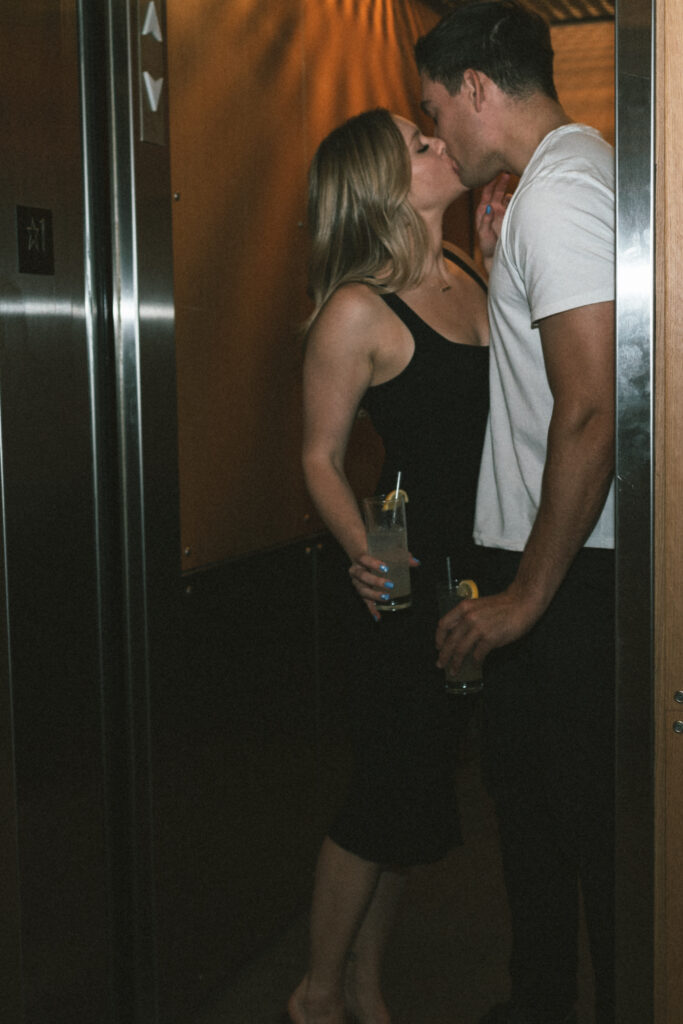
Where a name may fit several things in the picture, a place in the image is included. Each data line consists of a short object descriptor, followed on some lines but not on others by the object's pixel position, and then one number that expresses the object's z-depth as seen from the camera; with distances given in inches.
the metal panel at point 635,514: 50.3
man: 57.2
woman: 77.6
